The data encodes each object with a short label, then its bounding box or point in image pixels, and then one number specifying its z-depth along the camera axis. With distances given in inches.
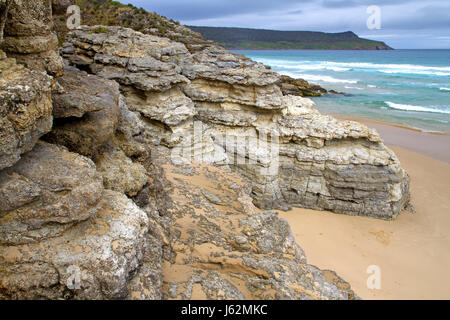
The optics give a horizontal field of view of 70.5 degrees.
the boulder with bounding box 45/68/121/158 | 164.9
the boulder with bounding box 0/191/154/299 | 123.3
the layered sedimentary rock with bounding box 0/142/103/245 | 125.2
